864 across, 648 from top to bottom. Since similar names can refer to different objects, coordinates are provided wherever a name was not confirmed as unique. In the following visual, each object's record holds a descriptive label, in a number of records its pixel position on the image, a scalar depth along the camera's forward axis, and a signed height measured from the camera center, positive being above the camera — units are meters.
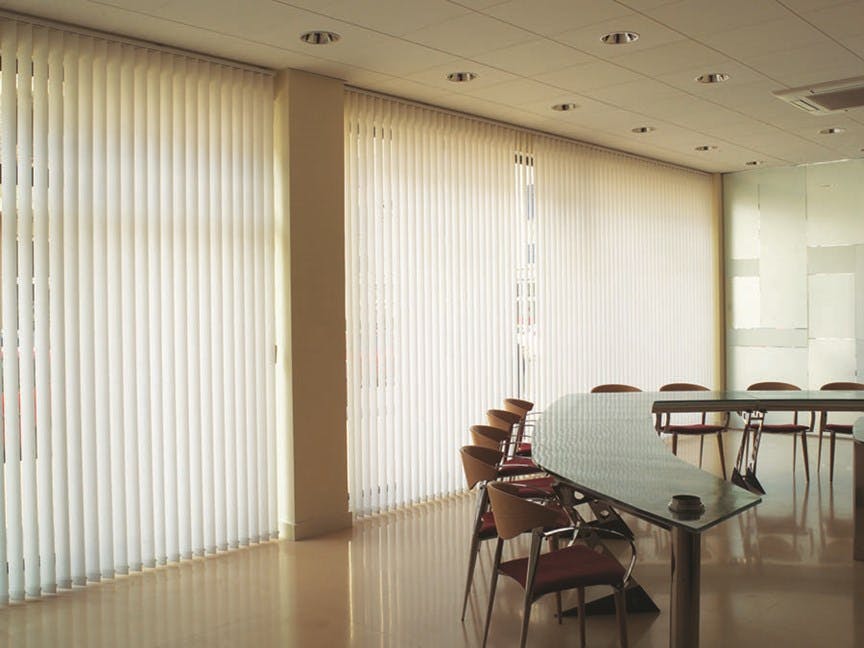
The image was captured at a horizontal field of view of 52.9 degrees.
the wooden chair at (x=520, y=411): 6.38 -0.76
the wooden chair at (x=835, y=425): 7.36 -0.99
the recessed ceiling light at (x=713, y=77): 6.23 +1.71
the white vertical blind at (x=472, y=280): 6.70 +0.32
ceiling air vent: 6.55 +1.68
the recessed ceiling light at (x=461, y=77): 6.22 +1.72
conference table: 3.17 -0.70
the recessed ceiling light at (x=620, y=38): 5.28 +1.69
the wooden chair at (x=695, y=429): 7.53 -1.02
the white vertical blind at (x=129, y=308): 4.84 +0.06
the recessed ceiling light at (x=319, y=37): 5.27 +1.71
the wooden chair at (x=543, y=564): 3.50 -1.07
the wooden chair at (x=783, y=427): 7.45 -1.01
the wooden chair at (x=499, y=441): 5.39 -0.79
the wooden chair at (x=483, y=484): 4.26 -0.92
